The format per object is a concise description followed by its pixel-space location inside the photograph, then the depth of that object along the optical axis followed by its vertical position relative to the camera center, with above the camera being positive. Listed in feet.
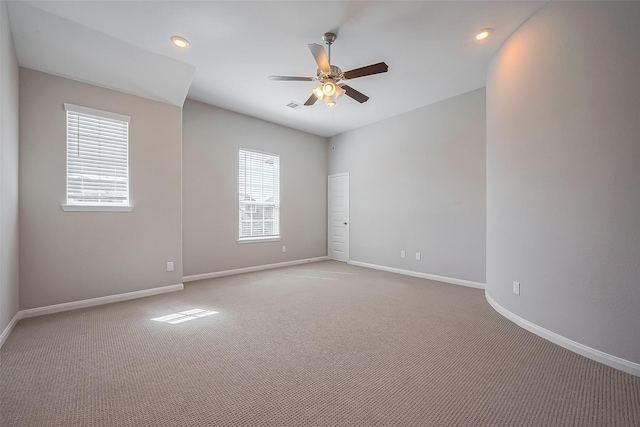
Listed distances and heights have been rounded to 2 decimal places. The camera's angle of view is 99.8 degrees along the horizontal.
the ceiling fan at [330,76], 8.44 +4.65
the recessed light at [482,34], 9.23 +6.22
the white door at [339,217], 20.72 -0.38
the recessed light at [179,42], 9.61 +6.22
